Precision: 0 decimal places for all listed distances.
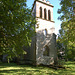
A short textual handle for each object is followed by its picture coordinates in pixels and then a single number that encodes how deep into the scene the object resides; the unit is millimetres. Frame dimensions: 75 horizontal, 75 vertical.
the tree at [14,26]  6577
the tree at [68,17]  10075
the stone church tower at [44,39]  14719
